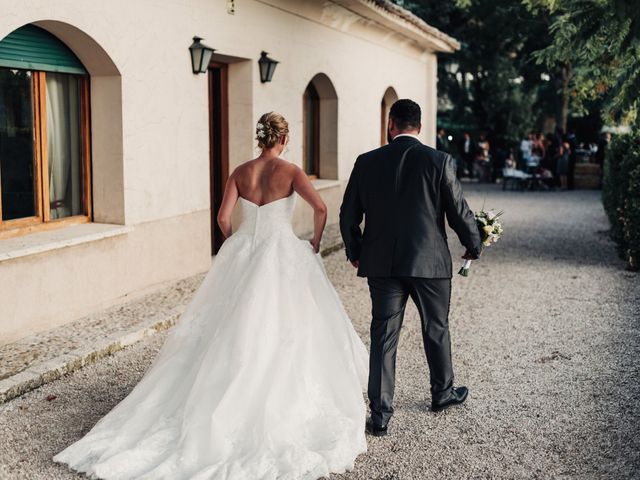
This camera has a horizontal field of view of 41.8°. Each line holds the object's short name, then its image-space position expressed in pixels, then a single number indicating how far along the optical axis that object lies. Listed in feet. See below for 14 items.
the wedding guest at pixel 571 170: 82.23
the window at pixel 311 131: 47.80
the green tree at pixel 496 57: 94.79
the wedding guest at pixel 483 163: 91.56
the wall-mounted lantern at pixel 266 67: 36.17
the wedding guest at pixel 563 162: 80.48
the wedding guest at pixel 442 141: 84.70
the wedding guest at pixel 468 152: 96.48
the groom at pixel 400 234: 15.88
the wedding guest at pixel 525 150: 84.33
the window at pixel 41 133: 23.32
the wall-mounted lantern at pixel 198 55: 30.14
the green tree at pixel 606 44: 22.73
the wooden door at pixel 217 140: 35.83
